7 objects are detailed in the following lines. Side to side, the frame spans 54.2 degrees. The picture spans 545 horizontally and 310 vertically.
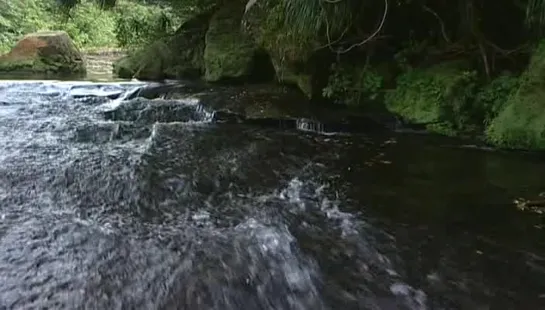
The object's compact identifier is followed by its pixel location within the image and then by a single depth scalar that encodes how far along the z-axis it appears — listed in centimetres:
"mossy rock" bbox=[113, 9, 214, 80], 1152
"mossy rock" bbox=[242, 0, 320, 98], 723
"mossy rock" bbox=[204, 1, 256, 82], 945
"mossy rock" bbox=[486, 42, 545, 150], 525
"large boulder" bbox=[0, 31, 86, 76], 1275
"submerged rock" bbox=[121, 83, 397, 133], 672
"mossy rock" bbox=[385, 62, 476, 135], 620
